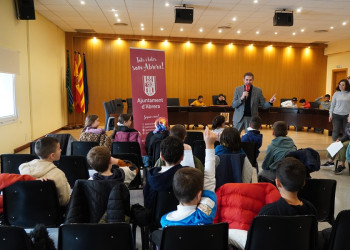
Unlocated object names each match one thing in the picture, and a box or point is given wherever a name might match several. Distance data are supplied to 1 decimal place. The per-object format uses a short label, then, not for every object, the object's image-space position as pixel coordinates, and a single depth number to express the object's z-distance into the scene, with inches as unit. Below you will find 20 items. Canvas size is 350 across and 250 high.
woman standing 257.3
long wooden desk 425.1
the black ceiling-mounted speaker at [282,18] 321.1
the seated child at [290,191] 70.1
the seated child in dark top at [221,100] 462.6
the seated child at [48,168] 95.1
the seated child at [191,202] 66.7
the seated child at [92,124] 172.8
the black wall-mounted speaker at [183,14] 315.0
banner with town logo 223.1
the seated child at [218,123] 174.6
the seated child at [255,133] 162.1
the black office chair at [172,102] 465.4
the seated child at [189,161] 95.7
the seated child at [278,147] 135.3
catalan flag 448.5
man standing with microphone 216.1
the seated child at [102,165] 88.7
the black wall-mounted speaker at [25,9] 272.2
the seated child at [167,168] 83.8
